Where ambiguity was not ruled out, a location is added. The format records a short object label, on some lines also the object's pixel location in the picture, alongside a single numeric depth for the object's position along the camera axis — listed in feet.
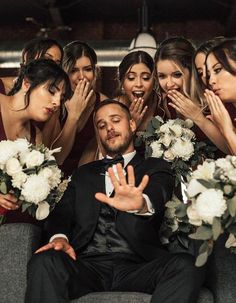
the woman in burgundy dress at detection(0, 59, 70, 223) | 9.70
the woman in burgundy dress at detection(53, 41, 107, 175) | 11.45
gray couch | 7.86
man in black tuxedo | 7.47
